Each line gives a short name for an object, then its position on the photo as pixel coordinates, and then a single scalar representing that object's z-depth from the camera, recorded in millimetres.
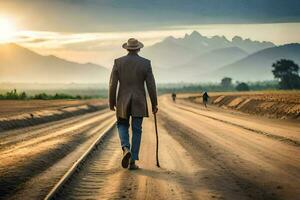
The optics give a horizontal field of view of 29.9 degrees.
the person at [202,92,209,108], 62938
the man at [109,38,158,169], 11734
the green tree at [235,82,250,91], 170250
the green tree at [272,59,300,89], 138375
